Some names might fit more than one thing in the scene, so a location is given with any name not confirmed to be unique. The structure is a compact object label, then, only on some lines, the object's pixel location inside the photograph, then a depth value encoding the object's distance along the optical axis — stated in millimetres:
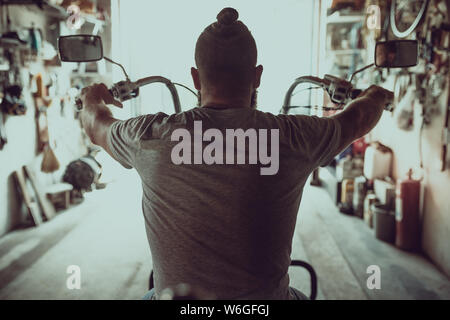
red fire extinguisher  3342
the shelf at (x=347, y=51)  4883
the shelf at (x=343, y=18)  4712
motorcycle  1230
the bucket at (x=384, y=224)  3602
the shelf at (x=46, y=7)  3569
